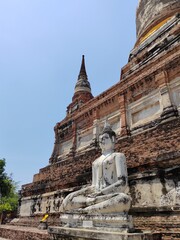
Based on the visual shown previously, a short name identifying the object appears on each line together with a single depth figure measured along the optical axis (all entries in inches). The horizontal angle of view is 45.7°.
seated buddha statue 147.8
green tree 1124.5
